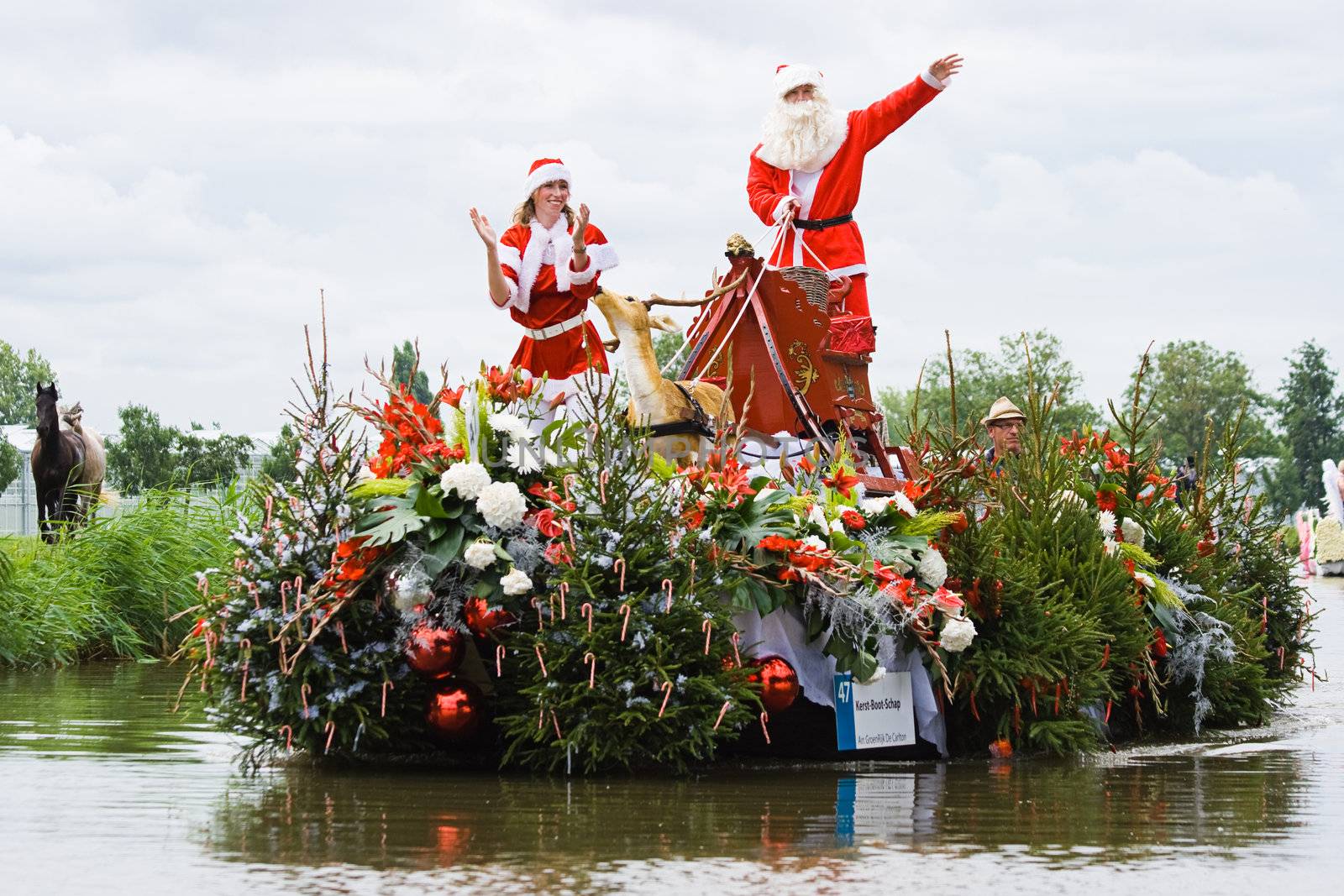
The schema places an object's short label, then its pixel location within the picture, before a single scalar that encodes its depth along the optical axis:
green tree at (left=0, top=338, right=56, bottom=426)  78.81
